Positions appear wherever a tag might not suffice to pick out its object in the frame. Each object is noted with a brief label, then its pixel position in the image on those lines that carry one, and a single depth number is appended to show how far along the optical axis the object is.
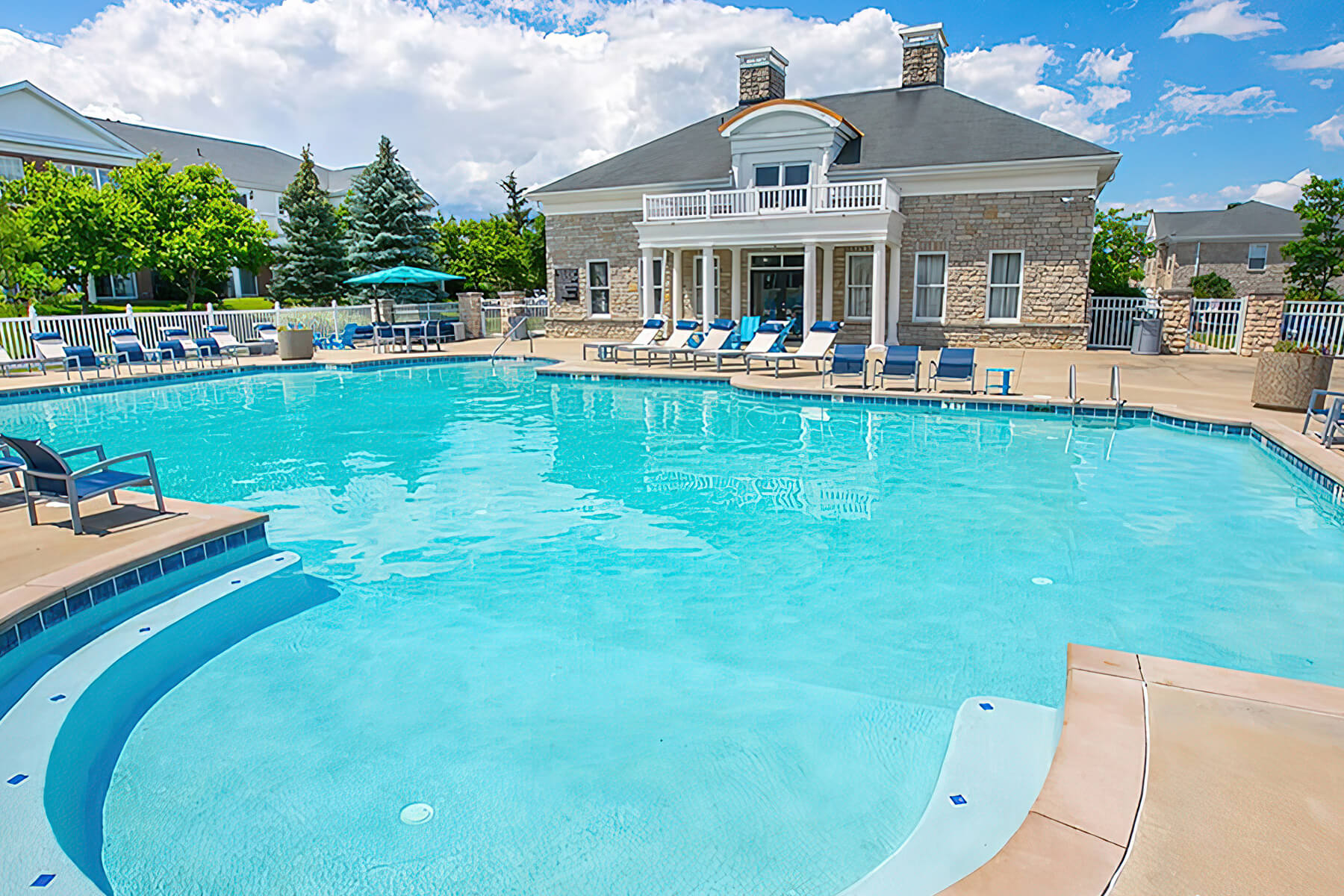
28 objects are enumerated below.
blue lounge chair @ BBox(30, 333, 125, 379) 16.80
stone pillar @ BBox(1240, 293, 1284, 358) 18.41
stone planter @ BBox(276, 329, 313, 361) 20.14
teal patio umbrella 23.66
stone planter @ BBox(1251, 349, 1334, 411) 10.82
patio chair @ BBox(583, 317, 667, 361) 18.00
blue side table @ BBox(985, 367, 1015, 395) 12.38
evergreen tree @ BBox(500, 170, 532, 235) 42.75
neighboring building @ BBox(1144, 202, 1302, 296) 41.44
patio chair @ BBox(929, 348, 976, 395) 12.87
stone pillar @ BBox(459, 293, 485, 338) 25.48
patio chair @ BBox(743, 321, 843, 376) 15.42
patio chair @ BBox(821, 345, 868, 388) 14.03
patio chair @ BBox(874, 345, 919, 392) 13.51
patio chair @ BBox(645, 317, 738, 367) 17.16
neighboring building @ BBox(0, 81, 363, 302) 33.03
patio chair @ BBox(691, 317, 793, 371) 16.48
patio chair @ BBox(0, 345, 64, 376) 17.08
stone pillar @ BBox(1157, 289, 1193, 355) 19.38
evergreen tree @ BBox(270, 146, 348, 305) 31.70
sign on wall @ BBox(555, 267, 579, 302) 24.50
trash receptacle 19.09
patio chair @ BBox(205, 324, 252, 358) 19.88
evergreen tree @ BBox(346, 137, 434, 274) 29.70
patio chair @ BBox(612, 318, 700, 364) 17.69
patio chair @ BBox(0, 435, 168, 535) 5.66
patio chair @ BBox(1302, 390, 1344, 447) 8.80
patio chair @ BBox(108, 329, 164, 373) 17.92
